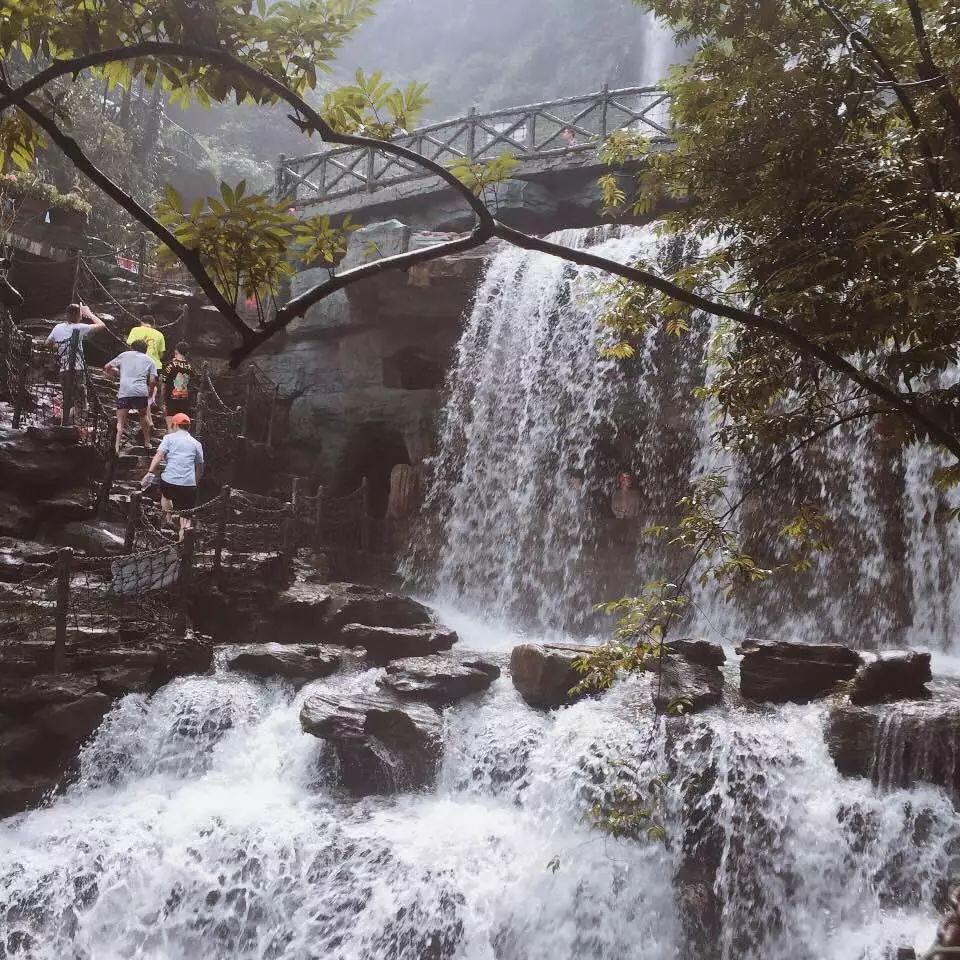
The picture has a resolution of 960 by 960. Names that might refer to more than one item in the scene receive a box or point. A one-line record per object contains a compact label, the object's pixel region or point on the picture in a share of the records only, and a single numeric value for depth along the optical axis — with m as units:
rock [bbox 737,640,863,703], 7.84
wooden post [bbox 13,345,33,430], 11.13
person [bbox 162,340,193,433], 14.10
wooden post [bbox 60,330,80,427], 11.17
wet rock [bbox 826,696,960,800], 6.46
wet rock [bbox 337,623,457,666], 9.89
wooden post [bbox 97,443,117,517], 10.85
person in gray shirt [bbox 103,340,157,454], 10.62
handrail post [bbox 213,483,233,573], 10.31
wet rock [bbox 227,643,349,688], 9.22
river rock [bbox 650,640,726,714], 7.68
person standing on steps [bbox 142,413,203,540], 9.59
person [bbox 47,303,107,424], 11.26
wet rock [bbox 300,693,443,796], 7.78
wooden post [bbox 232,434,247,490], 14.62
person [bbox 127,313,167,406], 11.54
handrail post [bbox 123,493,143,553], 9.80
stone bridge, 15.70
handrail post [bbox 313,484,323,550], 13.23
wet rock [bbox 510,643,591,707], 8.36
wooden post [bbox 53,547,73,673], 8.19
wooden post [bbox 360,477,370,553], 14.57
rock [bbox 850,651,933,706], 7.17
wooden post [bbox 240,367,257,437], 15.30
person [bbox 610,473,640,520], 13.25
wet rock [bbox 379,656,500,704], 8.49
